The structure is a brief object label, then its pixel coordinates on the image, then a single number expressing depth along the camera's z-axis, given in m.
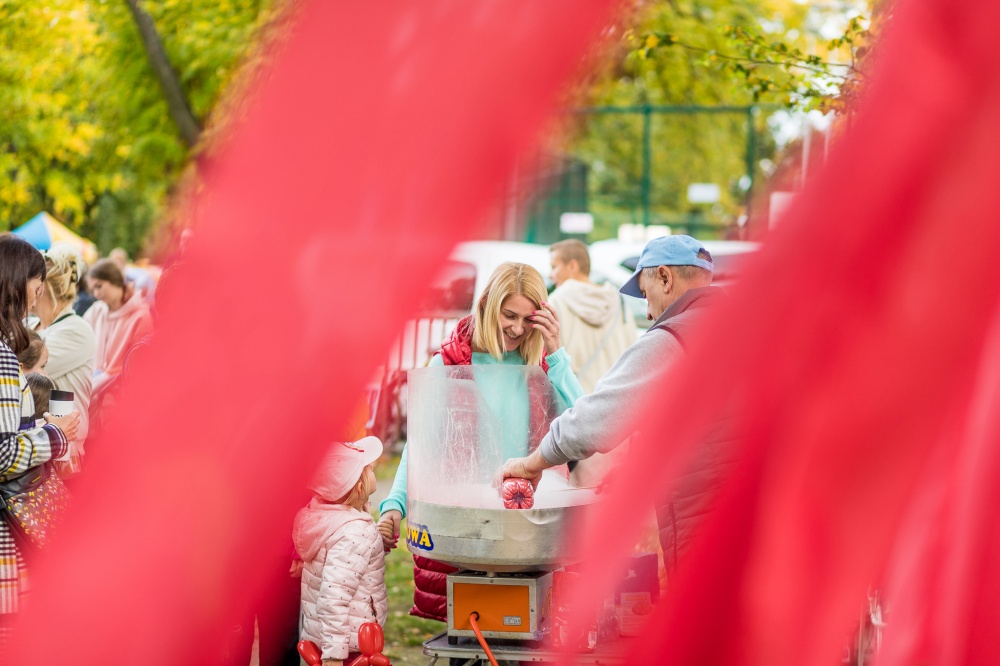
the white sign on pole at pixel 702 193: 22.03
